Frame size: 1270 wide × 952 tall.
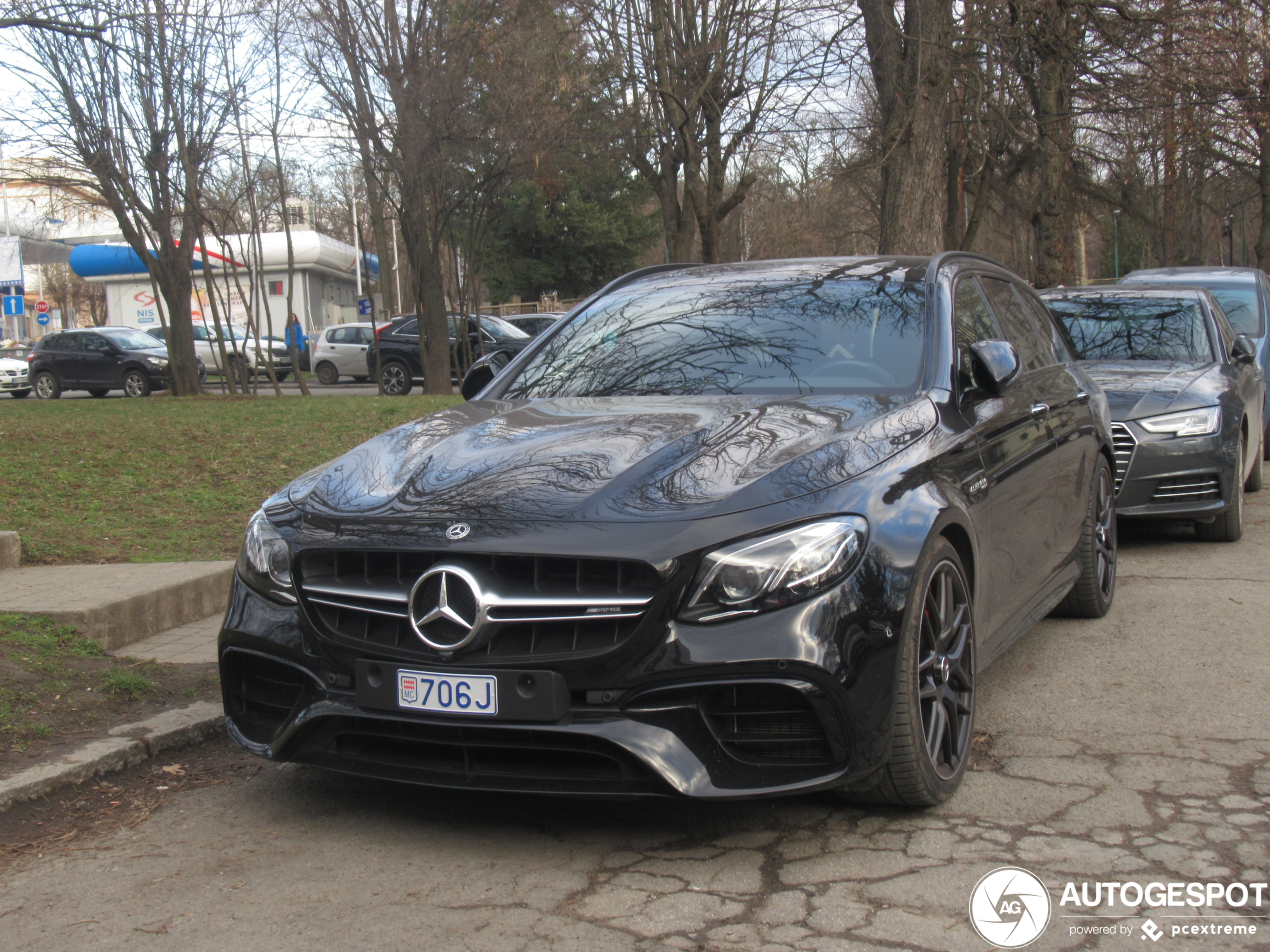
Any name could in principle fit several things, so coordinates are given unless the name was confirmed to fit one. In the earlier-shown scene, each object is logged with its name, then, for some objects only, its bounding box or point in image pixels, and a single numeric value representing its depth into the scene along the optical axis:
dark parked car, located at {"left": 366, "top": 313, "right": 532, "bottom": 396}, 26.03
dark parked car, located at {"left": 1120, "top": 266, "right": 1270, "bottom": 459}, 11.74
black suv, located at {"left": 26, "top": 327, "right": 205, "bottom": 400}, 27.39
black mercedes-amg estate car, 3.05
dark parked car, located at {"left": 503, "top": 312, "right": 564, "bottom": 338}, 29.36
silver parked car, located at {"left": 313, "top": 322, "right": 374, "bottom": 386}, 31.09
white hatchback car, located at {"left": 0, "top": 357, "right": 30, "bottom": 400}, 31.88
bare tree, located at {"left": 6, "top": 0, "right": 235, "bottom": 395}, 17.31
